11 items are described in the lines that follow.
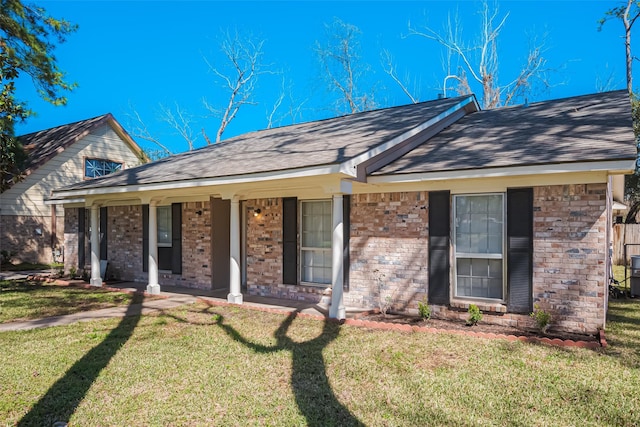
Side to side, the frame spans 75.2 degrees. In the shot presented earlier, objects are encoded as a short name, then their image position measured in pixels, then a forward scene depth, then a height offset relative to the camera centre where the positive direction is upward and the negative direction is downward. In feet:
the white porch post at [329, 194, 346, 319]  23.27 -2.53
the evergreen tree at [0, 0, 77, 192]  34.47 +13.98
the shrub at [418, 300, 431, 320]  22.79 -5.27
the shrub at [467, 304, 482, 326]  21.50 -5.22
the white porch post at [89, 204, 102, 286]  36.55 -3.18
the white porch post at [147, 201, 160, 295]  32.79 -3.20
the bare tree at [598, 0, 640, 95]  56.52 +26.52
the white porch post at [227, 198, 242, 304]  27.76 -2.63
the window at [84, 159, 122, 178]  66.33 +7.85
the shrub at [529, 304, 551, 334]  19.72 -4.96
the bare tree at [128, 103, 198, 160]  96.84 +21.54
